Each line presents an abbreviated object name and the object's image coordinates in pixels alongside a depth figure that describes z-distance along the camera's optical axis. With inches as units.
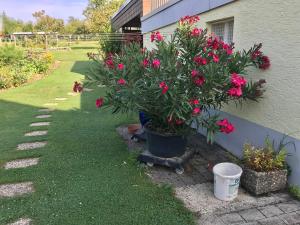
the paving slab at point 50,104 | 355.6
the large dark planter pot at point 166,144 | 163.8
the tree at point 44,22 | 1866.4
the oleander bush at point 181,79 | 141.7
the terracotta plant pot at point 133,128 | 219.9
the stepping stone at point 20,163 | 175.2
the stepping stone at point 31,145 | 205.5
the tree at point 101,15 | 1572.3
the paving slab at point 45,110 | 323.9
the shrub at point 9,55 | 560.1
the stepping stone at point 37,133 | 235.1
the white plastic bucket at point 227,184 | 133.3
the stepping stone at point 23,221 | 118.9
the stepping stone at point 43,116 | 293.5
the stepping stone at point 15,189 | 142.2
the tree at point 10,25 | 1900.3
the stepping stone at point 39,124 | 263.3
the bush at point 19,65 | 470.4
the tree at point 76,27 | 2096.9
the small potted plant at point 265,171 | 136.9
